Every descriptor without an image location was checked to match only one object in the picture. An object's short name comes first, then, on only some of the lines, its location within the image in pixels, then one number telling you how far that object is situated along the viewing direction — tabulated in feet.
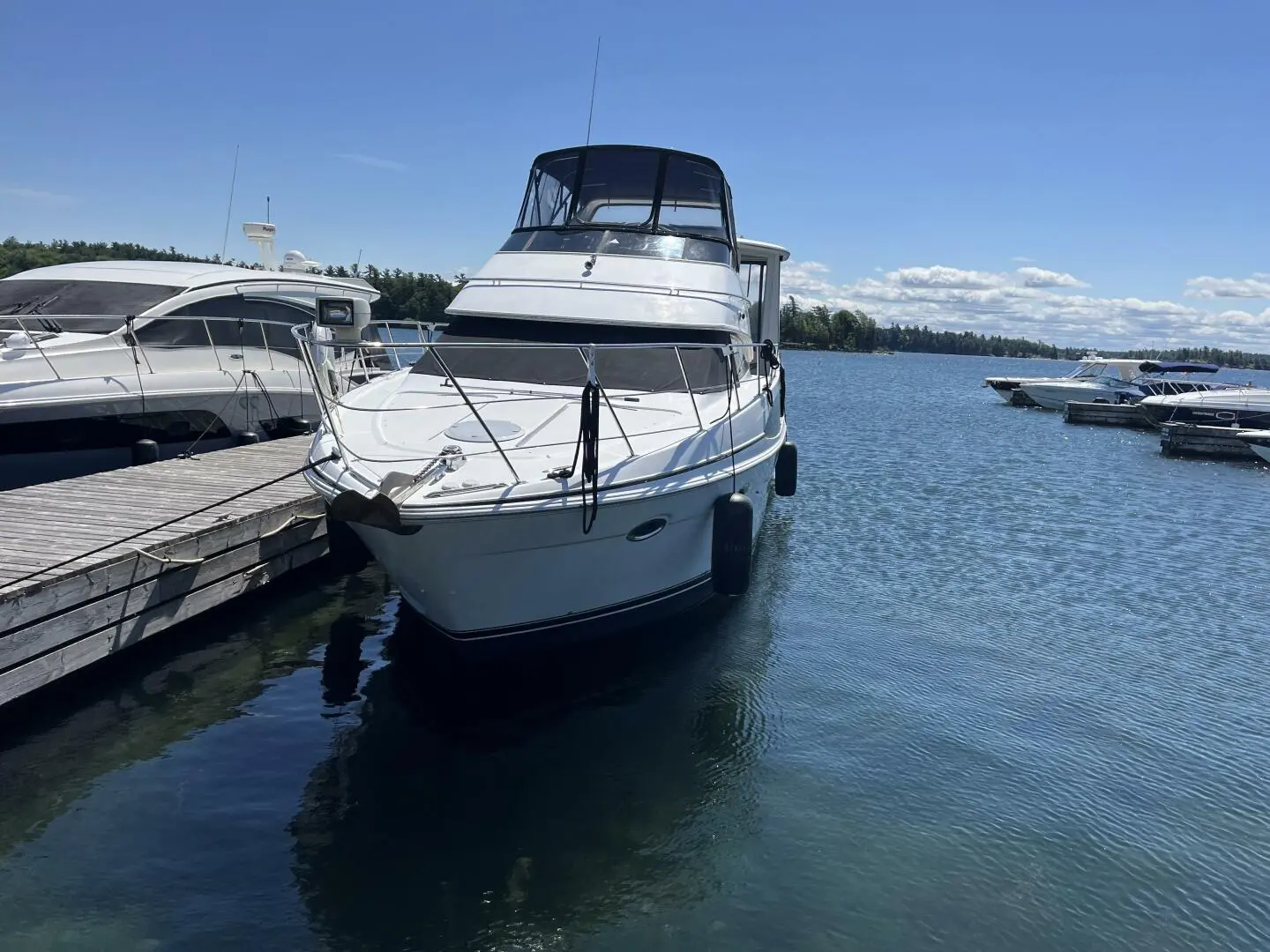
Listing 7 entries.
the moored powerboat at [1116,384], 115.55
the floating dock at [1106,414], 105.91
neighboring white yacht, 36.83
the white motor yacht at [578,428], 21.06
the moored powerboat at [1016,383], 132.05
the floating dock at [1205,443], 80.89
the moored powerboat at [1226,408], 88.53
